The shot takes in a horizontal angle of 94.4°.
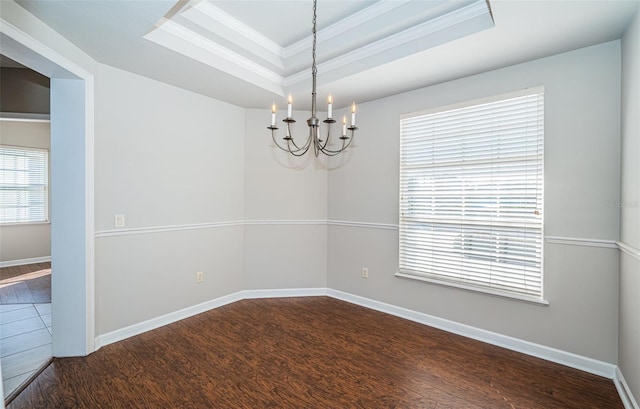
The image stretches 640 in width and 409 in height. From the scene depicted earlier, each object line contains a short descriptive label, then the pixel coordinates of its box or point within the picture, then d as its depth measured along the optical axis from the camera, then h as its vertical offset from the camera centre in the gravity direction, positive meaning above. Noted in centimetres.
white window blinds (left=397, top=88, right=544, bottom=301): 256 +8
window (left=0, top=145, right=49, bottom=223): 543 +32
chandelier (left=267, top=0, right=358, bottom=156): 191 +53
